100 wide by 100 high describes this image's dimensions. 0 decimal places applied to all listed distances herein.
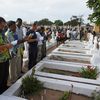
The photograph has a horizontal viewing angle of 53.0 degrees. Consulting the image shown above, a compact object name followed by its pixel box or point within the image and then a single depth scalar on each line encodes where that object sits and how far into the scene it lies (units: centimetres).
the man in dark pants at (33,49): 306
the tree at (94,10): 1079
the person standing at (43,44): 367
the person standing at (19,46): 264
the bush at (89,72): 291
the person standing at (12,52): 238
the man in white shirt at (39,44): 342
